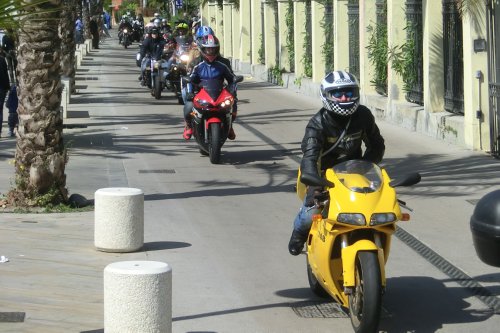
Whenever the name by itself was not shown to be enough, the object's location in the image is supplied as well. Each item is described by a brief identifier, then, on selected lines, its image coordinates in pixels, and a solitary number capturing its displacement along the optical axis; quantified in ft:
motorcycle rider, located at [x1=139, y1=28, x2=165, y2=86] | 95.04
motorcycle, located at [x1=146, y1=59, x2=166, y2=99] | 91.76
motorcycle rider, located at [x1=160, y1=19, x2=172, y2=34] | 111.74
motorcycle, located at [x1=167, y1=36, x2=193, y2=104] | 84.39
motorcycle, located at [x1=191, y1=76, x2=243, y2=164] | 52.75
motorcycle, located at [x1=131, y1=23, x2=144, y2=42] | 241.35
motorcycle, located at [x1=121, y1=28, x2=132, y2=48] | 229.04
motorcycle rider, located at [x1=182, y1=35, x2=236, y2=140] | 54.39
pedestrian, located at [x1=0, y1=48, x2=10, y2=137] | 63.36
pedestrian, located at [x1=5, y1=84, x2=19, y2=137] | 65.05
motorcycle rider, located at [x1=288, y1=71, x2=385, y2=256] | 24.94
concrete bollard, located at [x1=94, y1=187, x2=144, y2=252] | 31.86
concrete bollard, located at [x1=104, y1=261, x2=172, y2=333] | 21.27
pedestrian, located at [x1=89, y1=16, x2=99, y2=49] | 223.30
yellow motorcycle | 22.27
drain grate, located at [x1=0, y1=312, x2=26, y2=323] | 24.53
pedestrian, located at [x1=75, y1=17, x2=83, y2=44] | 199.15
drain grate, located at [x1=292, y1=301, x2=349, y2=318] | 25.40
